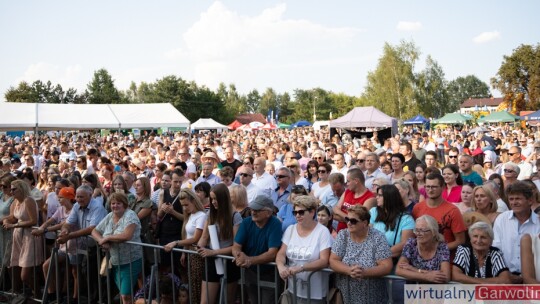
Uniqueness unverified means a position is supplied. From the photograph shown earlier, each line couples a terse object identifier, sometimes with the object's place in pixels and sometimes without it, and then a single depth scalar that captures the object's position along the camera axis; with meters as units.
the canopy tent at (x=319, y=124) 60.49
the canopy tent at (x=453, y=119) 42.38
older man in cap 4.78
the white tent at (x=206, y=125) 49.88
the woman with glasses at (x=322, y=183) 7.25
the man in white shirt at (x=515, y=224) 4.39
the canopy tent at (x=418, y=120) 43.35
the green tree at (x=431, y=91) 66.00
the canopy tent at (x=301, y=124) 60.59
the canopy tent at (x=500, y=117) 39.59
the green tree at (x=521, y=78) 52.09
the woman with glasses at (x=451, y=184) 6.24
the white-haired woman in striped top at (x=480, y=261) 3.88
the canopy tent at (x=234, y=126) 56.06
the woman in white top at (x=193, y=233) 5.43
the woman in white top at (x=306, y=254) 4.47
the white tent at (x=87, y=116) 21.27
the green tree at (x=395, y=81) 63.94
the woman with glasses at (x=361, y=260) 4.20
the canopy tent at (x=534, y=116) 30.01
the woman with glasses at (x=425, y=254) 4.03
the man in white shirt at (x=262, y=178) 8.08
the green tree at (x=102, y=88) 76.94
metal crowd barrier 4.94
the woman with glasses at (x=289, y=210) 5.97
